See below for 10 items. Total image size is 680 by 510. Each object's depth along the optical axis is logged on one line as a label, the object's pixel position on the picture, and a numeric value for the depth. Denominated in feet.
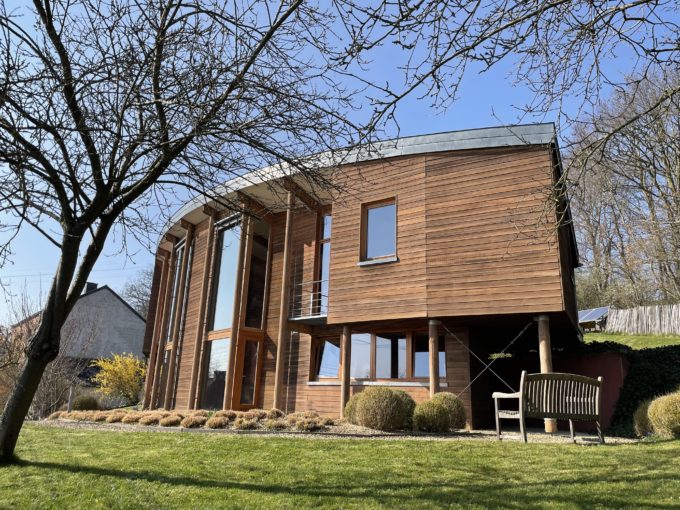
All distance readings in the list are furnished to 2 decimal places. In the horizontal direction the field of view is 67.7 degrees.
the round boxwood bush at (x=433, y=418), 28.68
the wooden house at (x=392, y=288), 34.17
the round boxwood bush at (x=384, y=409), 28.71
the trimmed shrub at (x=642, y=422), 26.89
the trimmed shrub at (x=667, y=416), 23.67
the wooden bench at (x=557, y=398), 22.80
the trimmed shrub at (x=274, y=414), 35.32
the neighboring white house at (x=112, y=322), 112.57
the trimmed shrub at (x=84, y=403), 56.49
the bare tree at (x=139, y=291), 142.41
